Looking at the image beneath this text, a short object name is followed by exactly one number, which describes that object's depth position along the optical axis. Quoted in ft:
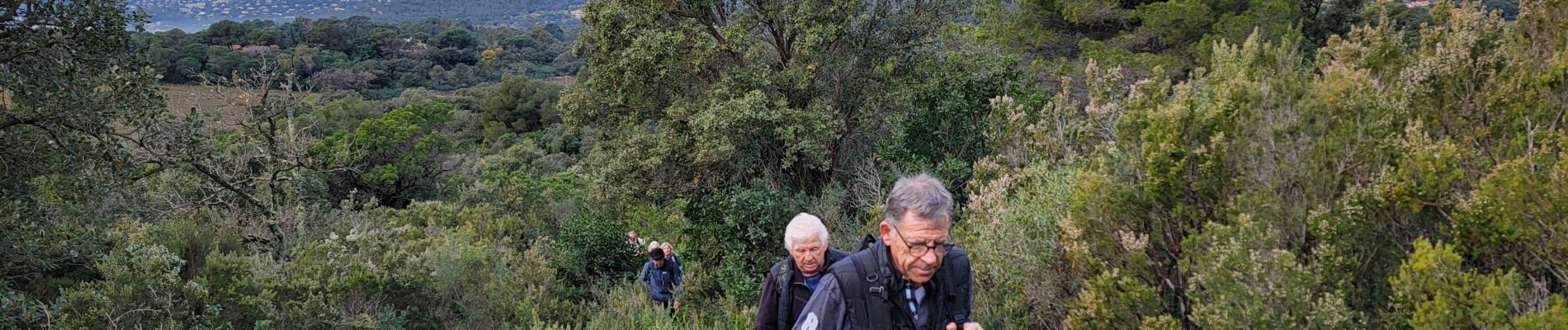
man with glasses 8.48
